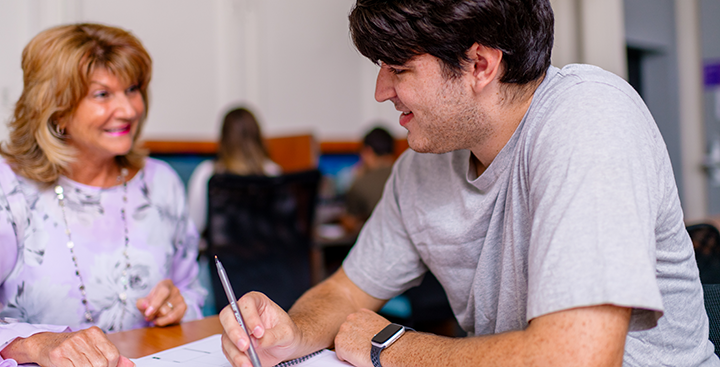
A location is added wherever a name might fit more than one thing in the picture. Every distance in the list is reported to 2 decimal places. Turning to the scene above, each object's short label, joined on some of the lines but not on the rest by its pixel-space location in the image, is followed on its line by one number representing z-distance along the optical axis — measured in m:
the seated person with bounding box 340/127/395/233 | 3.24
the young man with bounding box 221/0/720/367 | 0.61
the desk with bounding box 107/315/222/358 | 0.89
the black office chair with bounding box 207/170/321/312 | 2.04
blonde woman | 1.13
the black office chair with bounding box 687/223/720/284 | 1.11
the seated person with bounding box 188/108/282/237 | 2.86
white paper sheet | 0.81
